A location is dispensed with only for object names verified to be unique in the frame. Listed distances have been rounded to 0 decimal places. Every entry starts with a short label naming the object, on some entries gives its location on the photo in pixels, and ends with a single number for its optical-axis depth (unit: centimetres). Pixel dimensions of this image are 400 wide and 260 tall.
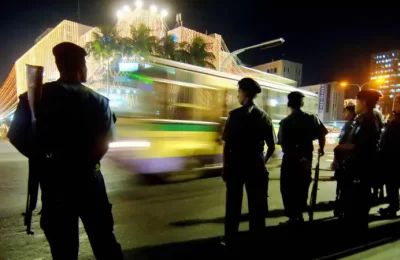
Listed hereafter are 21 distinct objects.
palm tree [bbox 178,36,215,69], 2653
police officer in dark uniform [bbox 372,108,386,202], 458
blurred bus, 739
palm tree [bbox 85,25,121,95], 2402
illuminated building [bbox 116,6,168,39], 2697
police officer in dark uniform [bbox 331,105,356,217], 456
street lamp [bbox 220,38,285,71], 1553
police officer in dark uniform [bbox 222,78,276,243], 329
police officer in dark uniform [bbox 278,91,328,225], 429
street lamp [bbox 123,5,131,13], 2643
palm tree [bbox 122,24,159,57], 2363
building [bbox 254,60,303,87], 8619
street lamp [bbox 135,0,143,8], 2686
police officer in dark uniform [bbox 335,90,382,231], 412
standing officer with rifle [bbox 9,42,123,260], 198
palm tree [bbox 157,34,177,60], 2584
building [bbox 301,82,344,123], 7600
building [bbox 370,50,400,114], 11201
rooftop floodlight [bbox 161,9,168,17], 2739
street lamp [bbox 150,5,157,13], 2815
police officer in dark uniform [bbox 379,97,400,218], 495
